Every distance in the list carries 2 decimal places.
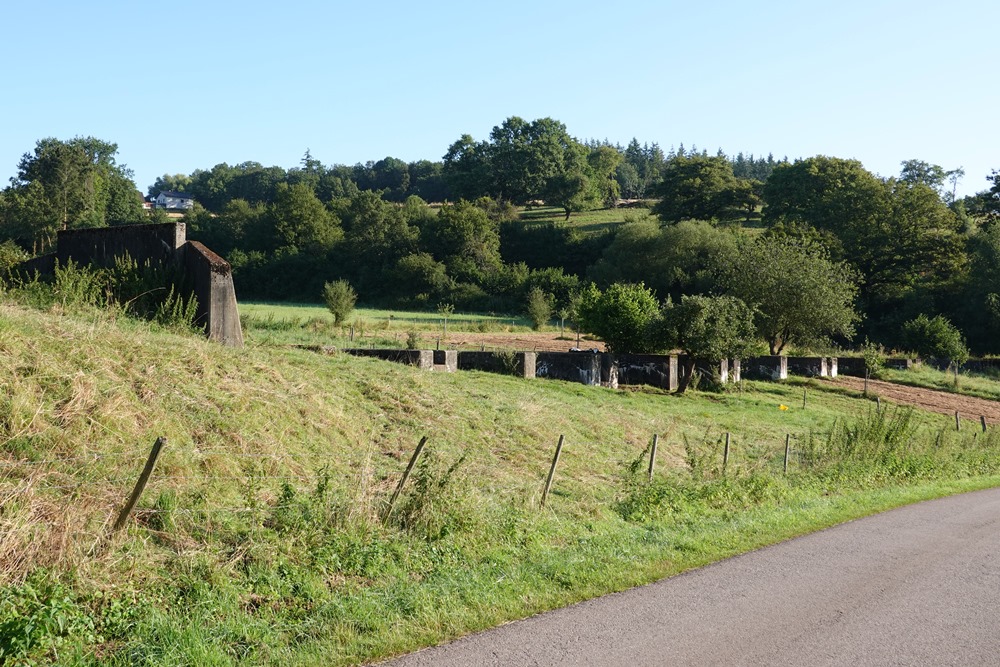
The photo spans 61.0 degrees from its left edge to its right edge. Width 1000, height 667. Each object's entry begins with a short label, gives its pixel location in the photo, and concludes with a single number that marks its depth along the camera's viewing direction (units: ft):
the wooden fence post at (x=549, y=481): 37.22
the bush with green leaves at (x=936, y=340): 171.42
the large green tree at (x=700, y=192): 329.72
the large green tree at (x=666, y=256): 238.89
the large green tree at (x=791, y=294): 151.12
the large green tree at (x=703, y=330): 109.70
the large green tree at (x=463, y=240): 288.10
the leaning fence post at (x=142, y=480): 23.70
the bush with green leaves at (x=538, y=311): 190.60
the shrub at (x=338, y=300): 139.13
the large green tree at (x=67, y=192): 212.02
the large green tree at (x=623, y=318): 117.39
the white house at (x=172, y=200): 522.47
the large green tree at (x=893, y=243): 229.86
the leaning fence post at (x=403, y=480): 30.64
